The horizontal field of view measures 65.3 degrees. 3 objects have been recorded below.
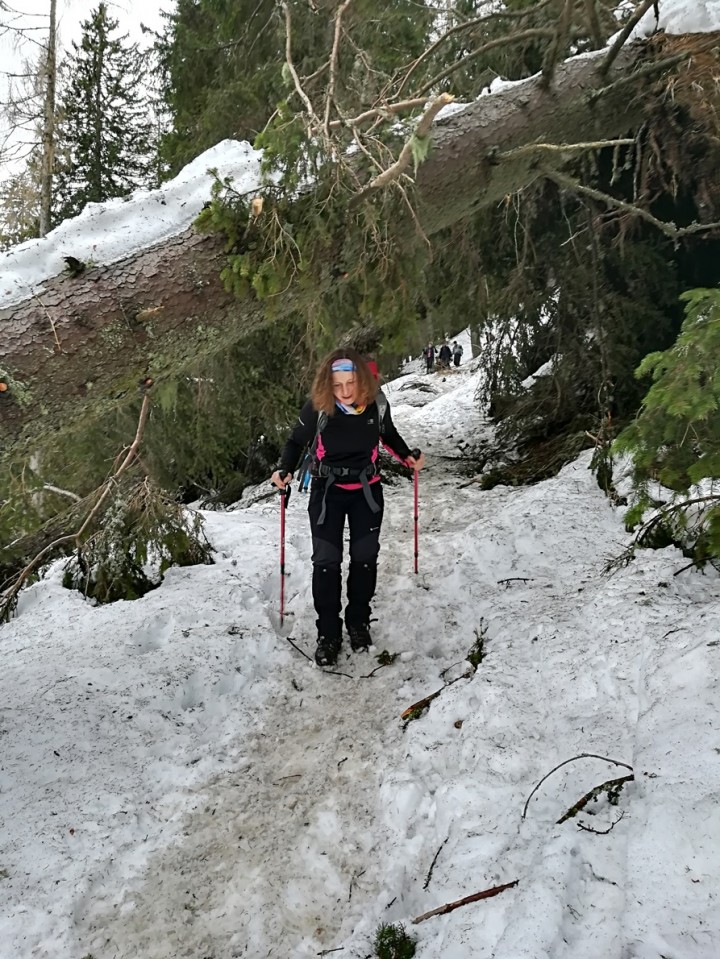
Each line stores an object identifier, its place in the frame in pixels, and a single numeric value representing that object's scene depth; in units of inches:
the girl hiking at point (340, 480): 168.6
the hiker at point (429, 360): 1014.4
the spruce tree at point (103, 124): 413.4
